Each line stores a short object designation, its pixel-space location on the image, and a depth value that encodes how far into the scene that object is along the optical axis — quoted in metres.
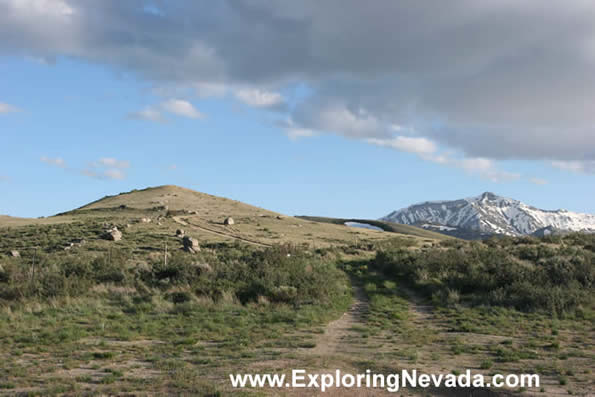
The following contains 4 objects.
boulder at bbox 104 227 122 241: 39.02
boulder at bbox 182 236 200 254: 34.09
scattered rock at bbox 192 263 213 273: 23.00
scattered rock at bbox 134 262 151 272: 23.95
